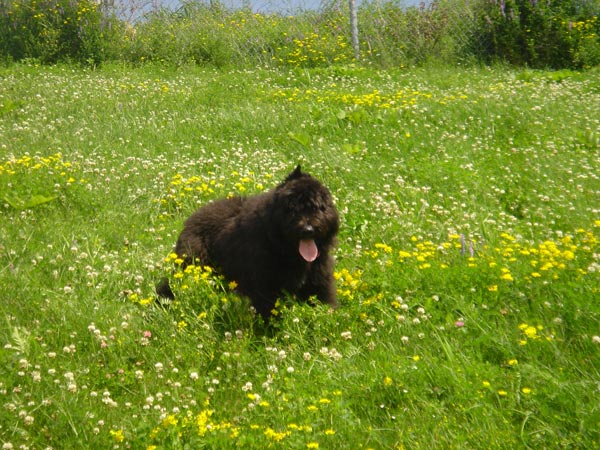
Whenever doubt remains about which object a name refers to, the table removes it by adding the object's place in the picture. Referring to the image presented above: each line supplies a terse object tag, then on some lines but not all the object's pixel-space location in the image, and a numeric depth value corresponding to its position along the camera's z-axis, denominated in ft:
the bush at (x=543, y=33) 50.44
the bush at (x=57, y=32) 54.80
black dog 19.08
